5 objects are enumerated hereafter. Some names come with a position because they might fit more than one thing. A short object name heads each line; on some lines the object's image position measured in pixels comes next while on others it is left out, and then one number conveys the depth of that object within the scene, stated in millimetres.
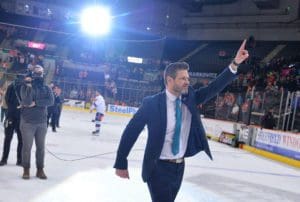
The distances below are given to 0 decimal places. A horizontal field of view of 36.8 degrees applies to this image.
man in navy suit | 3436
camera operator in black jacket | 7812
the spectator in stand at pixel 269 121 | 17234
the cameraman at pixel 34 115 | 6844
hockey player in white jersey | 15977
